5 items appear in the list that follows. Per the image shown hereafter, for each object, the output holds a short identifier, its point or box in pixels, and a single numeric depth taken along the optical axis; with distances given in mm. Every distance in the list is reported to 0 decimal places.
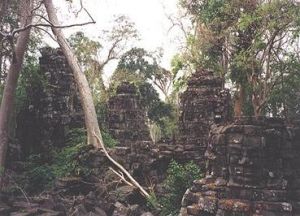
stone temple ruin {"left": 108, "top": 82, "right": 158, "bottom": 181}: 16672
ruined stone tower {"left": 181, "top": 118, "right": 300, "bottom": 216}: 7324
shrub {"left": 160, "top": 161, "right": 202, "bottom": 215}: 9953
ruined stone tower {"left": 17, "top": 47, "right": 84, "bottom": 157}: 15367
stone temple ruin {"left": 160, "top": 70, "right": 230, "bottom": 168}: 12695
